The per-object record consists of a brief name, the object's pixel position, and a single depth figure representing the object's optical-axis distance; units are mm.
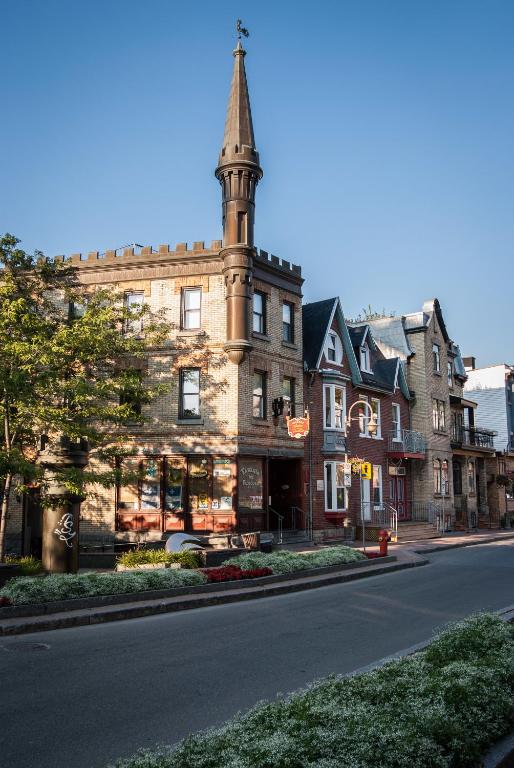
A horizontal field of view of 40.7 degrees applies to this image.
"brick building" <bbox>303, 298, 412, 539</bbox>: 29766
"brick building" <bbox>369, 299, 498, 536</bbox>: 38969
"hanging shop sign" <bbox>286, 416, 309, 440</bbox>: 25984
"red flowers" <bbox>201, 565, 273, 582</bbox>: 15951
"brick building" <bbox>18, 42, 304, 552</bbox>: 25734
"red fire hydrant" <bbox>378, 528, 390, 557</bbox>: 22669
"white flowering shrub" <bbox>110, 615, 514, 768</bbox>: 4648
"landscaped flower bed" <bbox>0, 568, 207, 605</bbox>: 12508
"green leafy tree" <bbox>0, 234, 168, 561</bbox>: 16969
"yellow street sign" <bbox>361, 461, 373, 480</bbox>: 24703
